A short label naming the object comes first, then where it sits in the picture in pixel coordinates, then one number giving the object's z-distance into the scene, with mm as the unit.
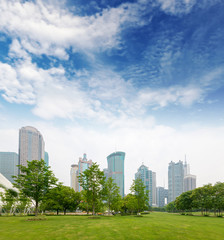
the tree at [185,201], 75744
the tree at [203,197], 64150
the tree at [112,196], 55728
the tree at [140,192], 56812
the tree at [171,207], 119525
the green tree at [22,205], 66969
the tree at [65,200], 60362
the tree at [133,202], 57806
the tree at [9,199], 55688
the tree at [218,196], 59888
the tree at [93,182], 45094
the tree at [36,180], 39338
